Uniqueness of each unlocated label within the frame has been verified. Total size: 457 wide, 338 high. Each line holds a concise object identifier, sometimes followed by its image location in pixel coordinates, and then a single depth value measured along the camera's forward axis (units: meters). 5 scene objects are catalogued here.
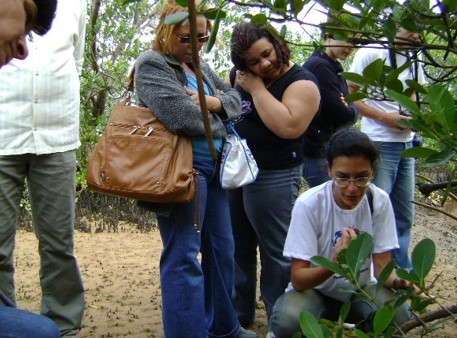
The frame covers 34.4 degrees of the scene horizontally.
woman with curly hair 3.26
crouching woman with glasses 2.91
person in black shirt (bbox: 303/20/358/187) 3.81
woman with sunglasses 2.95
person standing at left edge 3.26
